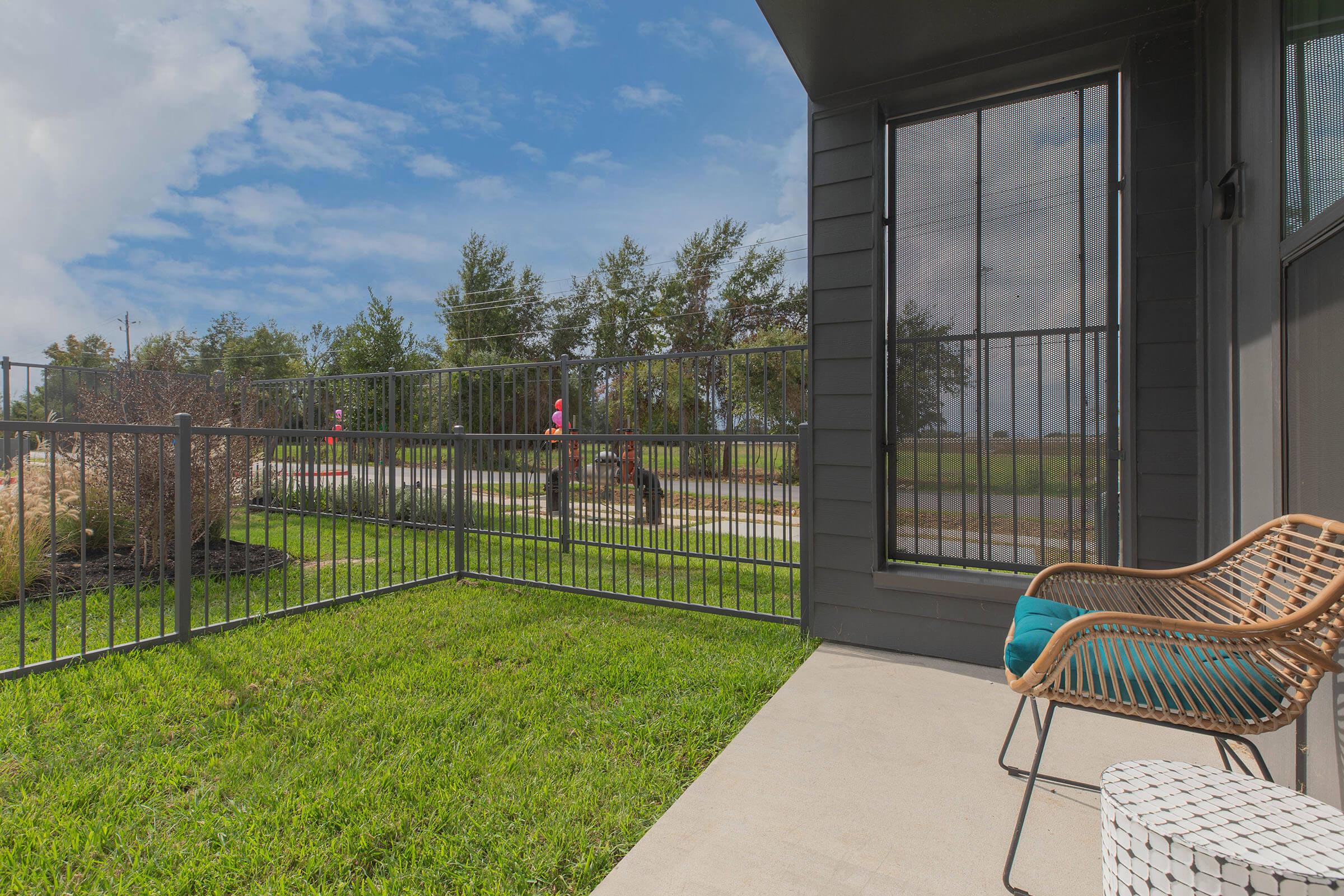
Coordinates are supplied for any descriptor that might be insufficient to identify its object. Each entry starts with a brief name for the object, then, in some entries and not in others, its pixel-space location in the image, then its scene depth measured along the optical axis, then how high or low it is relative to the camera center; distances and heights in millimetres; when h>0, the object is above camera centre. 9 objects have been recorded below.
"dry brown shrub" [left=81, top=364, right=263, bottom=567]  4660 +10
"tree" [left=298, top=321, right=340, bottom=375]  28984 +5227
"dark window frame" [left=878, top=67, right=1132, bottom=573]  2535 +516
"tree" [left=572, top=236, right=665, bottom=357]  21953 +5593
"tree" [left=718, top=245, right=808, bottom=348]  19156 +4883
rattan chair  1222 -485
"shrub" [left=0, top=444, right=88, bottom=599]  3832 -476
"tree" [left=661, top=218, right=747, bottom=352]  20484 +5558
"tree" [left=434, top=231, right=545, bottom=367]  24875 +6046
